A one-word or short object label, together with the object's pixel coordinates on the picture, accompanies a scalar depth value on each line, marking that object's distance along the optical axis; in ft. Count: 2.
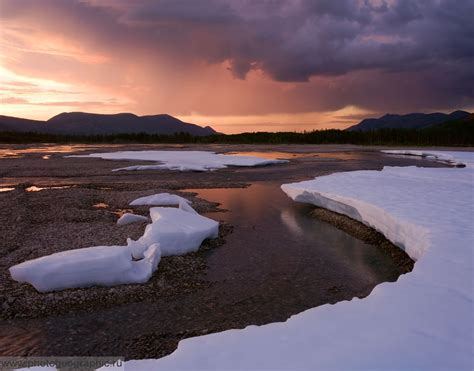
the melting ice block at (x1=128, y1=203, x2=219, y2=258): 23.47
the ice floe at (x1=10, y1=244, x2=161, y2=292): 18.62
